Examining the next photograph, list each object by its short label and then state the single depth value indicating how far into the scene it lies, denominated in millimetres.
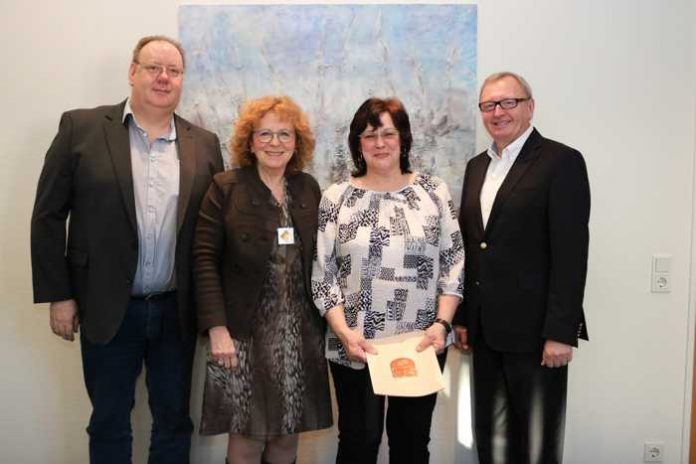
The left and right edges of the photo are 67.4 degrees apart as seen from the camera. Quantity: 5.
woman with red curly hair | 1799
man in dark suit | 1772
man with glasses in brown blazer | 1828
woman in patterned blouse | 1758
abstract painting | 2246
